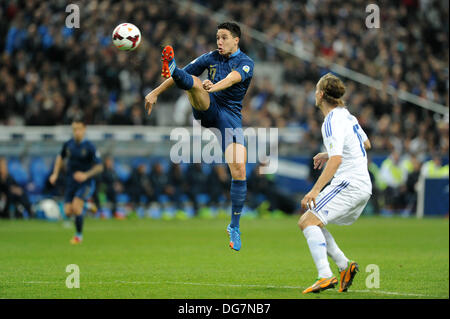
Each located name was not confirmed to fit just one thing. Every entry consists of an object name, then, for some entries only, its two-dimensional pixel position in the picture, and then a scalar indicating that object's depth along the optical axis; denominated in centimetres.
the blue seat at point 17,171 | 2372
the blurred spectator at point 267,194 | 2567
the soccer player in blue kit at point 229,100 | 1080
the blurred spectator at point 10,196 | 2278
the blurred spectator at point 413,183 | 2633
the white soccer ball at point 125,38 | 1044
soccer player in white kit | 909
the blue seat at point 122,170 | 2520
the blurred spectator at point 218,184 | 2569
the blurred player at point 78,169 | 1692
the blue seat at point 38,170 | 2394
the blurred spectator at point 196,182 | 2547
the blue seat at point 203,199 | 2581
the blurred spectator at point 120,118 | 2536
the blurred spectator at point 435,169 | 2530
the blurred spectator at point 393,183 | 2669
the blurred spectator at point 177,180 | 2527
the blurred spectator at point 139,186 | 2478
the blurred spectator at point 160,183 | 2508
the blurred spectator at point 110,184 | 2434
